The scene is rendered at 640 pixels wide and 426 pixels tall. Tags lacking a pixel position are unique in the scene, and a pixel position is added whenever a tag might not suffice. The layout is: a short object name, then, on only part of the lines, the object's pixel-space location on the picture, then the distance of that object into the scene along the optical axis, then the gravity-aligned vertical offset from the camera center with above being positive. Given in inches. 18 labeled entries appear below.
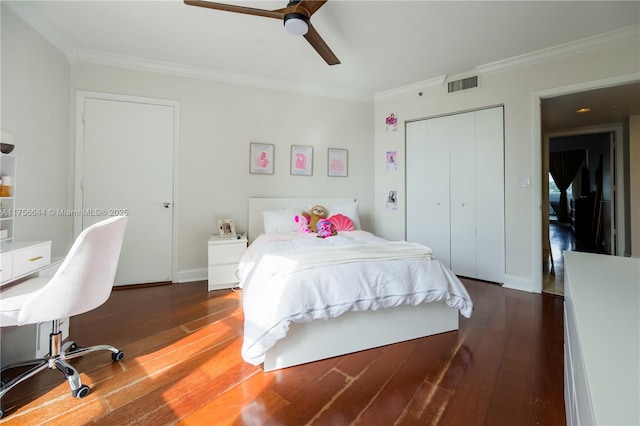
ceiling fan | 74.5 +57.1
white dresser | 15.9 -9.7
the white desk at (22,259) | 57.6 -9.6
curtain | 304.0 +59.1
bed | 62.9 -20.7
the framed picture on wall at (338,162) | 157.2 +32.0
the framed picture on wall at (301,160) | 149.5 +31.4
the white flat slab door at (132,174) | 117.3 +18.9
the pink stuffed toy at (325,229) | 117.4 -4.9
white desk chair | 51.8 -15.8
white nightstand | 119.0 -18.8
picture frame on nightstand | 128.9 -5.1
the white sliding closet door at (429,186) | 144.2 +17.4
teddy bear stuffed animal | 127.1 +1.2
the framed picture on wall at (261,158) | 140.9 +30.7
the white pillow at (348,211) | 139.6 +3.4
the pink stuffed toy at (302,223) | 125.8 -2.6
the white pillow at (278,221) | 127.3 -1.7
